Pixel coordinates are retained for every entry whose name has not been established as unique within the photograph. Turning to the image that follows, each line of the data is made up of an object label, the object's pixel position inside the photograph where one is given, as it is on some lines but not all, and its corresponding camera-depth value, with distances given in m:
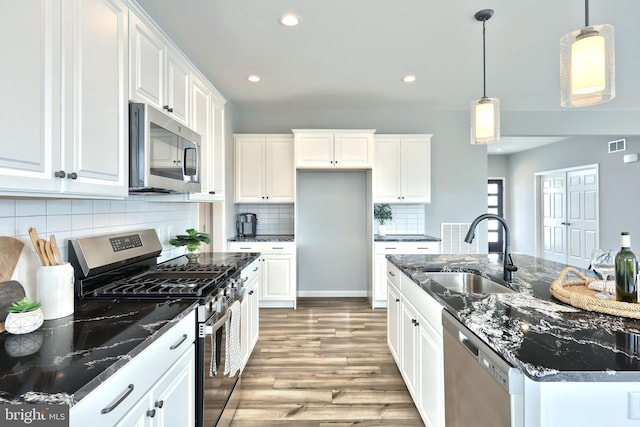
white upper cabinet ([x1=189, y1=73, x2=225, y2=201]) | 2.81
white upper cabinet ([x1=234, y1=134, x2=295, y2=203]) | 4.51
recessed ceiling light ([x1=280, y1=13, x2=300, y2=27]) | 2.42
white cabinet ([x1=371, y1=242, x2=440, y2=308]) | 4.29
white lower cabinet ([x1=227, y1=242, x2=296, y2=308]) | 4.28
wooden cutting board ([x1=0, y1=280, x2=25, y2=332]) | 1.28
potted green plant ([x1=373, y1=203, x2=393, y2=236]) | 4.67
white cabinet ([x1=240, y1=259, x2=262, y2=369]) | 2.47
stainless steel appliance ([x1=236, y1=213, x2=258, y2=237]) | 4.57
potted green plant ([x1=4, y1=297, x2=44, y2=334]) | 1.18
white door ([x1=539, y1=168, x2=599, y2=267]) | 6.07
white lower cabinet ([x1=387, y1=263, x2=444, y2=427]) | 1.66
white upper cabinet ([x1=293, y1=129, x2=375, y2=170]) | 4.36
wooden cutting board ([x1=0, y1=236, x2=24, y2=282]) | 1.36
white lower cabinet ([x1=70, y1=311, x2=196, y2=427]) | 0.92
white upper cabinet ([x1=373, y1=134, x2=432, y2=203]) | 4.54
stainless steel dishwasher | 0.98
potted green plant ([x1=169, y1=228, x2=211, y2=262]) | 2.87
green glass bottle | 1.27
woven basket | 1.25
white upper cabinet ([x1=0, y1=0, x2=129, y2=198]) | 1.11
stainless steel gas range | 1.65
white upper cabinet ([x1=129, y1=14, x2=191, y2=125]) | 1.89
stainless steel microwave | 1.81
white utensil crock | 1.34
